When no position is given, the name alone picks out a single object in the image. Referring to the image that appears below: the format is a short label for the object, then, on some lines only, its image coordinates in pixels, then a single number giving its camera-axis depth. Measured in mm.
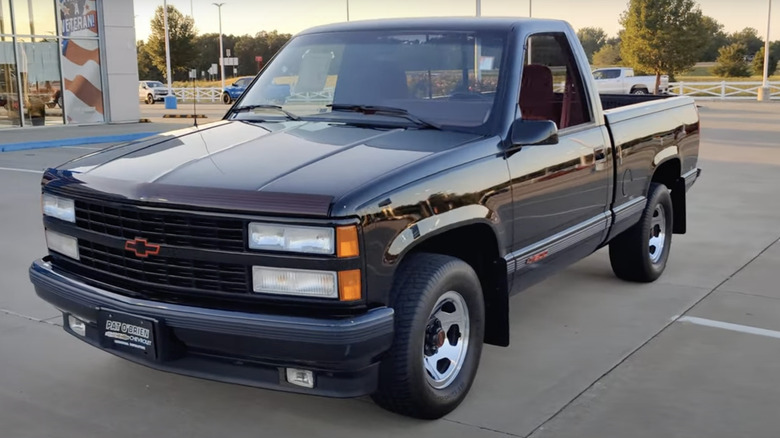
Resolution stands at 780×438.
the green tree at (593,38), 89419
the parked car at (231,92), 40625
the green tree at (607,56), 77875
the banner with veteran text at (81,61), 21656
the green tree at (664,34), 42156
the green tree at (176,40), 53031
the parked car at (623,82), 35781
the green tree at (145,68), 68138
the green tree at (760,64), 59331
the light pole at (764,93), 34500
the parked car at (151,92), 42688
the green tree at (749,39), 81938
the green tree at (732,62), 59344
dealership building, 20781
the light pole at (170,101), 32500
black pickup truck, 3215
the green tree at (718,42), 78062
